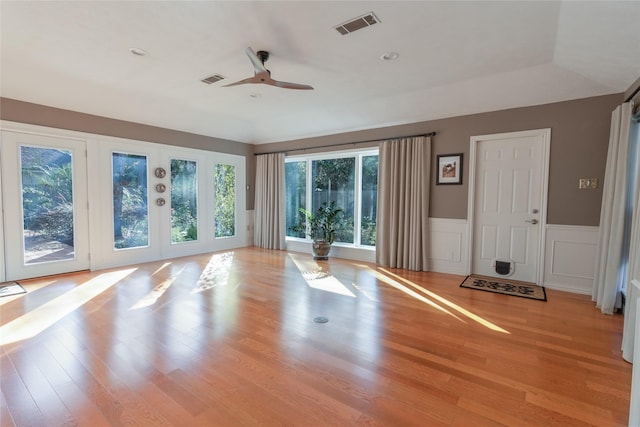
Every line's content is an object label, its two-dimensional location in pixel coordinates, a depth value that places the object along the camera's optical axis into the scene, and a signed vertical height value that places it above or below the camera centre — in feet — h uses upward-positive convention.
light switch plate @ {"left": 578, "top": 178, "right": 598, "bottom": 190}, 12.98 +0.85
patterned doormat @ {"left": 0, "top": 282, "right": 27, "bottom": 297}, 12.60 -4.08
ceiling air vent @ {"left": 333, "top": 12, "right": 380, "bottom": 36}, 8.71 +5.24
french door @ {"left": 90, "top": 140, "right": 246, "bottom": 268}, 17.11 -0.41
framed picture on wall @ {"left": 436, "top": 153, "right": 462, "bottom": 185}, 16.12 +1.72
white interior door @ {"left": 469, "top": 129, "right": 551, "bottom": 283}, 14.28 +0.00
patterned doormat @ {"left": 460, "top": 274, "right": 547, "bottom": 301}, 13.01 -3.93
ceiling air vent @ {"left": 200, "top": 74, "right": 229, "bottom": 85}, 13.19 +5.28
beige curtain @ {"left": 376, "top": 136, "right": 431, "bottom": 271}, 16.93 -0.19
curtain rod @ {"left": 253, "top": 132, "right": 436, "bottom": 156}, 16.94 +3.69
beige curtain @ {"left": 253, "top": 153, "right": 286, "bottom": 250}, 23.45 -0.29
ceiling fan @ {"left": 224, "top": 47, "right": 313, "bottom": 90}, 9.73 +4.24
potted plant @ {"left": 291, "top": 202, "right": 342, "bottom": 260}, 20.31 -1.91
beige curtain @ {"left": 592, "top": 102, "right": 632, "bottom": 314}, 10.74 -0.34
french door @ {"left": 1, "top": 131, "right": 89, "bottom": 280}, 14.03 -0.50
